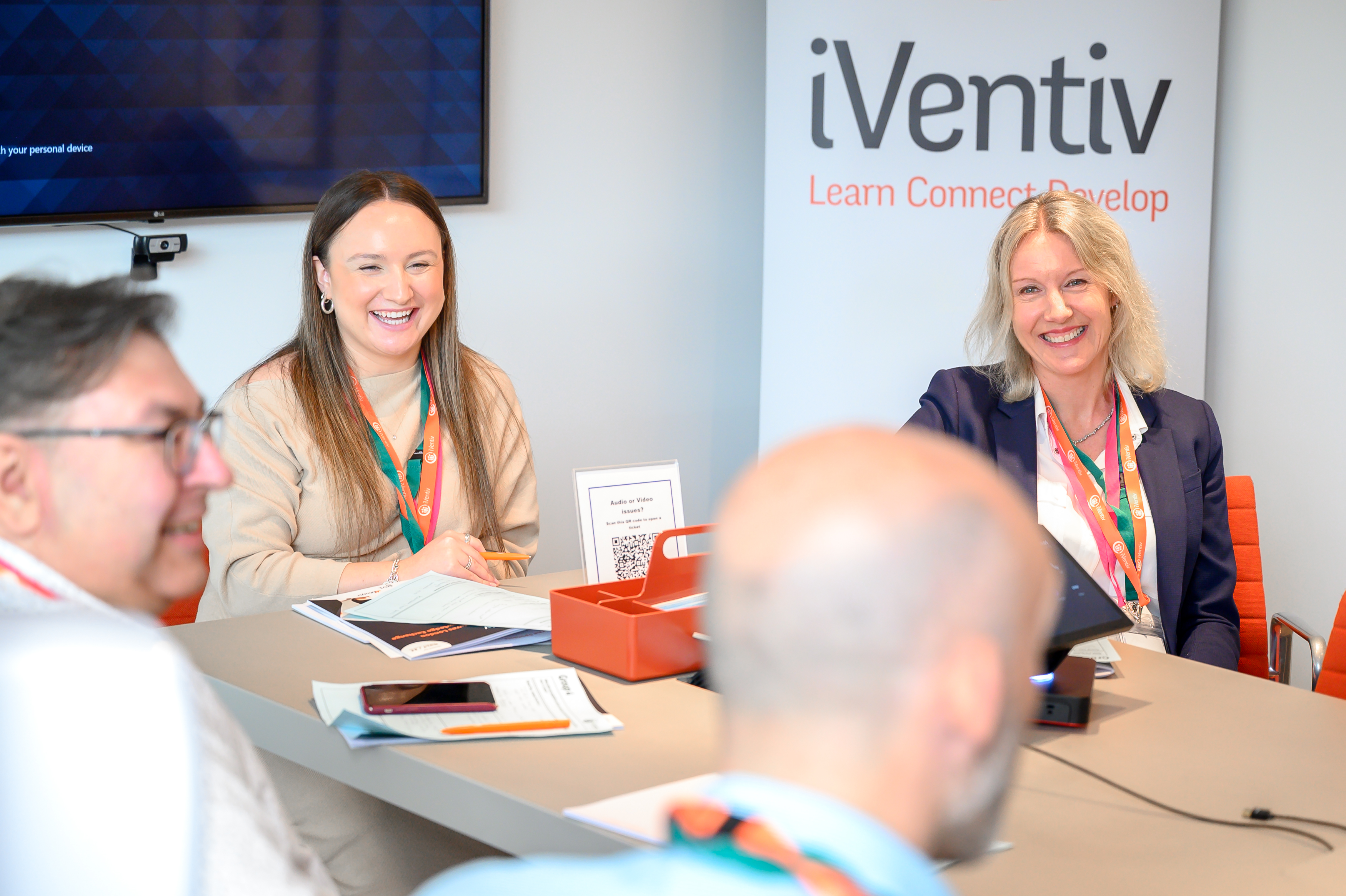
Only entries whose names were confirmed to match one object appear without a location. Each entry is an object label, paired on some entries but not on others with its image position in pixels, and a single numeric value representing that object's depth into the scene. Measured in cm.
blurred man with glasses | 109
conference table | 138
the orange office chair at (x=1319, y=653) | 250
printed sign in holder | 232
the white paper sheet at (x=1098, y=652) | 209
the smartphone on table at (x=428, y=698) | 175
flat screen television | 326
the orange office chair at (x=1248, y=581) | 297
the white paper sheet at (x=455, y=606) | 221
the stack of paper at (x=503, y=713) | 167
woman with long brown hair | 258
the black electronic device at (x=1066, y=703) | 179
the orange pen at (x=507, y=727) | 169
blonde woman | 271
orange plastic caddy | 196
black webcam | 345
